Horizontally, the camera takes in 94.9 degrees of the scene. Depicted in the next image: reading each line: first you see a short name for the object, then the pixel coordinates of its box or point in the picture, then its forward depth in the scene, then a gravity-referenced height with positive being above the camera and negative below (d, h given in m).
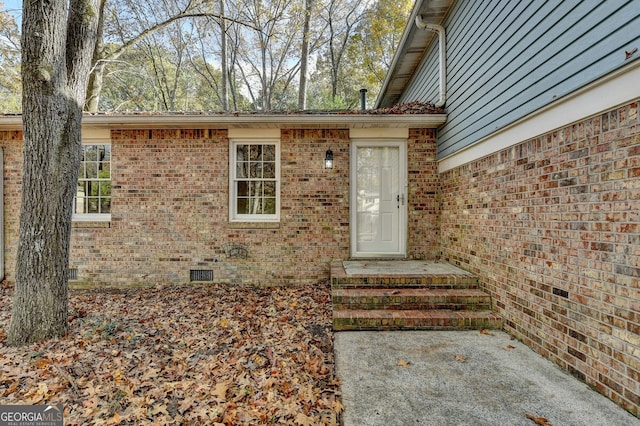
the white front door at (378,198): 5.37 +0.24
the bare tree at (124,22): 8.55 +6.63
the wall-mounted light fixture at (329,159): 5.22 +0.92
